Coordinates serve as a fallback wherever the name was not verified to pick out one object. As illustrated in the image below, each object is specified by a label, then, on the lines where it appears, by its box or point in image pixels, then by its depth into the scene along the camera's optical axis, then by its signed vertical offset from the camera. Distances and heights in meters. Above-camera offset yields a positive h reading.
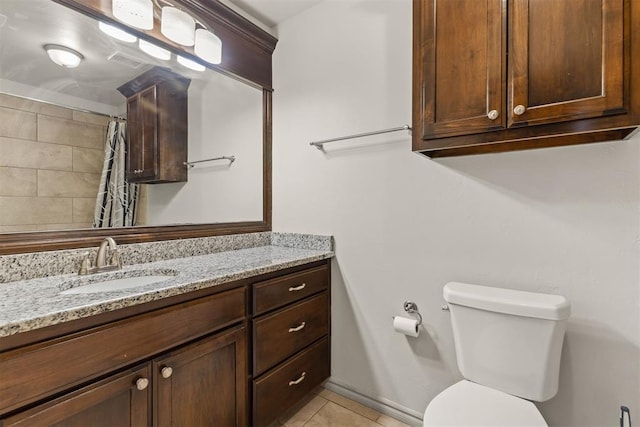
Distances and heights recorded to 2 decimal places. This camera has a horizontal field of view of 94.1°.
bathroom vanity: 0.79 -0.46
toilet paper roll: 1.50 -0.58
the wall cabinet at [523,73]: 0.93 +0.50
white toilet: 1.03 -0.56
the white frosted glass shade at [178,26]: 1.57 +1.01
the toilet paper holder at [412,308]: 1.57 -0.50
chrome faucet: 1.27 -0.21
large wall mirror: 1.19 +0.44
